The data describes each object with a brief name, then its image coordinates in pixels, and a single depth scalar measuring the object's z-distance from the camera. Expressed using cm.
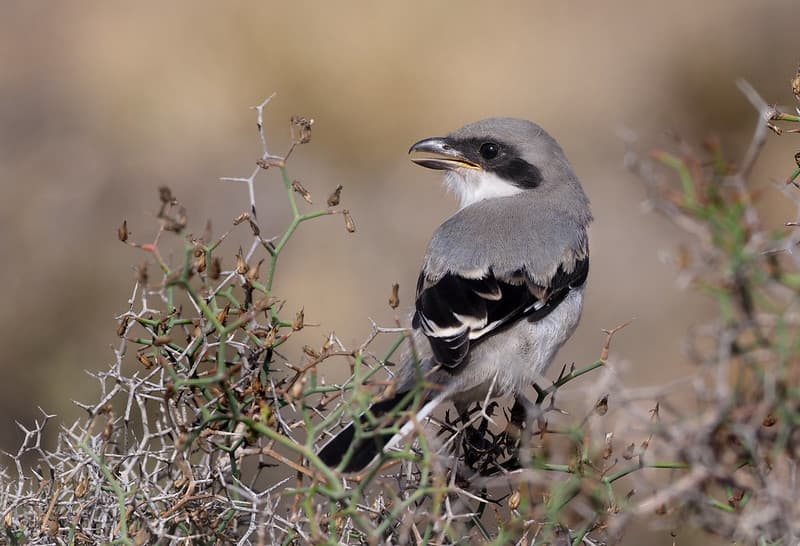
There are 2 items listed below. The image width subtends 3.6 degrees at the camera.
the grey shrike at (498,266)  350
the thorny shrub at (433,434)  214
